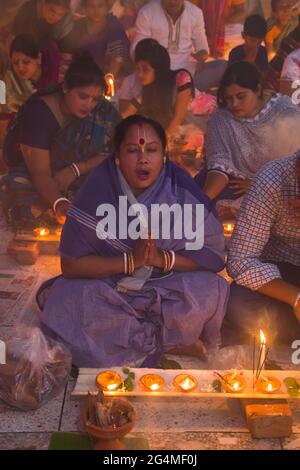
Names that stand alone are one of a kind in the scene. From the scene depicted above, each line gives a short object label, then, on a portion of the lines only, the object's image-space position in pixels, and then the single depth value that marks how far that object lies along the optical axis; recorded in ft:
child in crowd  18.88
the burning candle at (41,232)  16.59
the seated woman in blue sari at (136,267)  11.33
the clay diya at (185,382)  10.14
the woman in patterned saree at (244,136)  16.99
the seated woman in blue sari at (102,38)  18.34
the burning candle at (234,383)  10.12
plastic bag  10.14
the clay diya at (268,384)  10.09
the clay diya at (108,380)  10.05
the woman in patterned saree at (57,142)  17.30
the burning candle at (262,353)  10.10
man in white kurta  18.57
